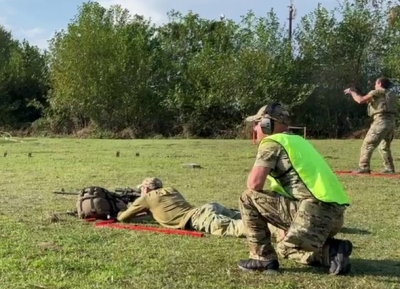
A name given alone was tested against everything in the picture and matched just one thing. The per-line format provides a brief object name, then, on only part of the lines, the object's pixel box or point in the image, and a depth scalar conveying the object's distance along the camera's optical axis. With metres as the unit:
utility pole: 40.78
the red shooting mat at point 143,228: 6.72
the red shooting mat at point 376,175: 12.72
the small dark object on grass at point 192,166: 14.55
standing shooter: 12.80
